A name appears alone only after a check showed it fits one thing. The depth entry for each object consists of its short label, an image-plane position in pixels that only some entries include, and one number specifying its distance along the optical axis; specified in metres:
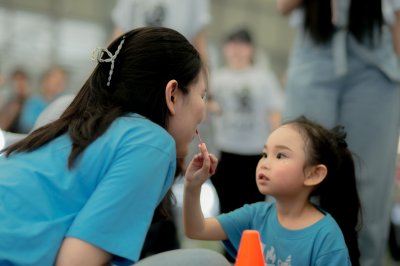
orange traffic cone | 2.45
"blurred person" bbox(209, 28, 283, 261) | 5.97
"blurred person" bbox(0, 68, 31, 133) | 8.47
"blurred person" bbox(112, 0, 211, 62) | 4.76
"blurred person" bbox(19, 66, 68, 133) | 8.63
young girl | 2.87
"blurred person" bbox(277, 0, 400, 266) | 3.65
